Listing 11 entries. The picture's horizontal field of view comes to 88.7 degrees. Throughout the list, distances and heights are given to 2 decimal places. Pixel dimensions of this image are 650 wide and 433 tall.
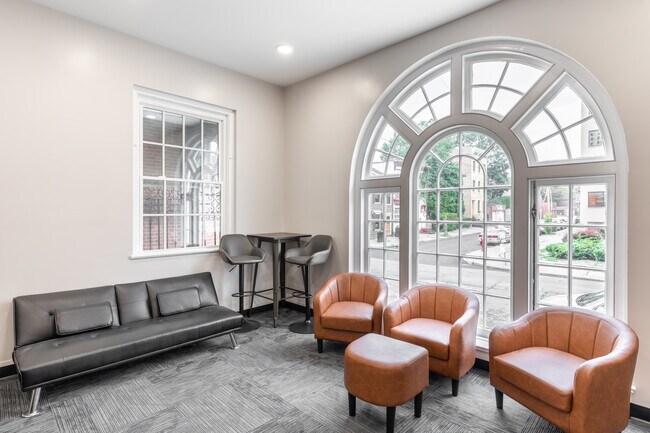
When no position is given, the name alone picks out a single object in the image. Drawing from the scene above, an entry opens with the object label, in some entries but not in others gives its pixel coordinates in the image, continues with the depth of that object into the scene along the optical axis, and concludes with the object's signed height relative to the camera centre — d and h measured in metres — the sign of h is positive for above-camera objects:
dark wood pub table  4.04 -0.45
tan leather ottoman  2.09 -1.04
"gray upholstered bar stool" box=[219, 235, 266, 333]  3.89 -0.53
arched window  2.54 +0.31
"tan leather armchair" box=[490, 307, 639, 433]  1.84 -0.98
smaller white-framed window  3.66 +0.47
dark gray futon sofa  2.42 -1.03
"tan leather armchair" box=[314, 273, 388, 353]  3.16 -0.97
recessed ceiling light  3.70 +1.86
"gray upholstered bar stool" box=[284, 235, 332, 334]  3.95 -0.54
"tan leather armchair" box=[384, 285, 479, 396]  2.52 -0.97
